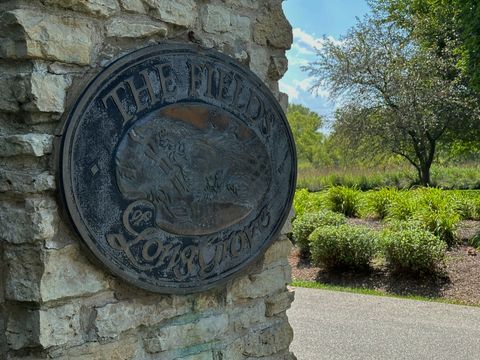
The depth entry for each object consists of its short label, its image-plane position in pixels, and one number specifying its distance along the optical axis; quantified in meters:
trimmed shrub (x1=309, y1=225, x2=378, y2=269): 9.07
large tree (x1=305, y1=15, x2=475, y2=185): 18.05
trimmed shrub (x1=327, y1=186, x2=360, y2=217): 13.18
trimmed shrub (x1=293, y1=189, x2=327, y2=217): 12.84
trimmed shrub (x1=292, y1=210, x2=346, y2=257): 10.43
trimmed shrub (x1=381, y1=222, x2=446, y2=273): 8.49
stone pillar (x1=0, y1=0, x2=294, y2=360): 2.31
